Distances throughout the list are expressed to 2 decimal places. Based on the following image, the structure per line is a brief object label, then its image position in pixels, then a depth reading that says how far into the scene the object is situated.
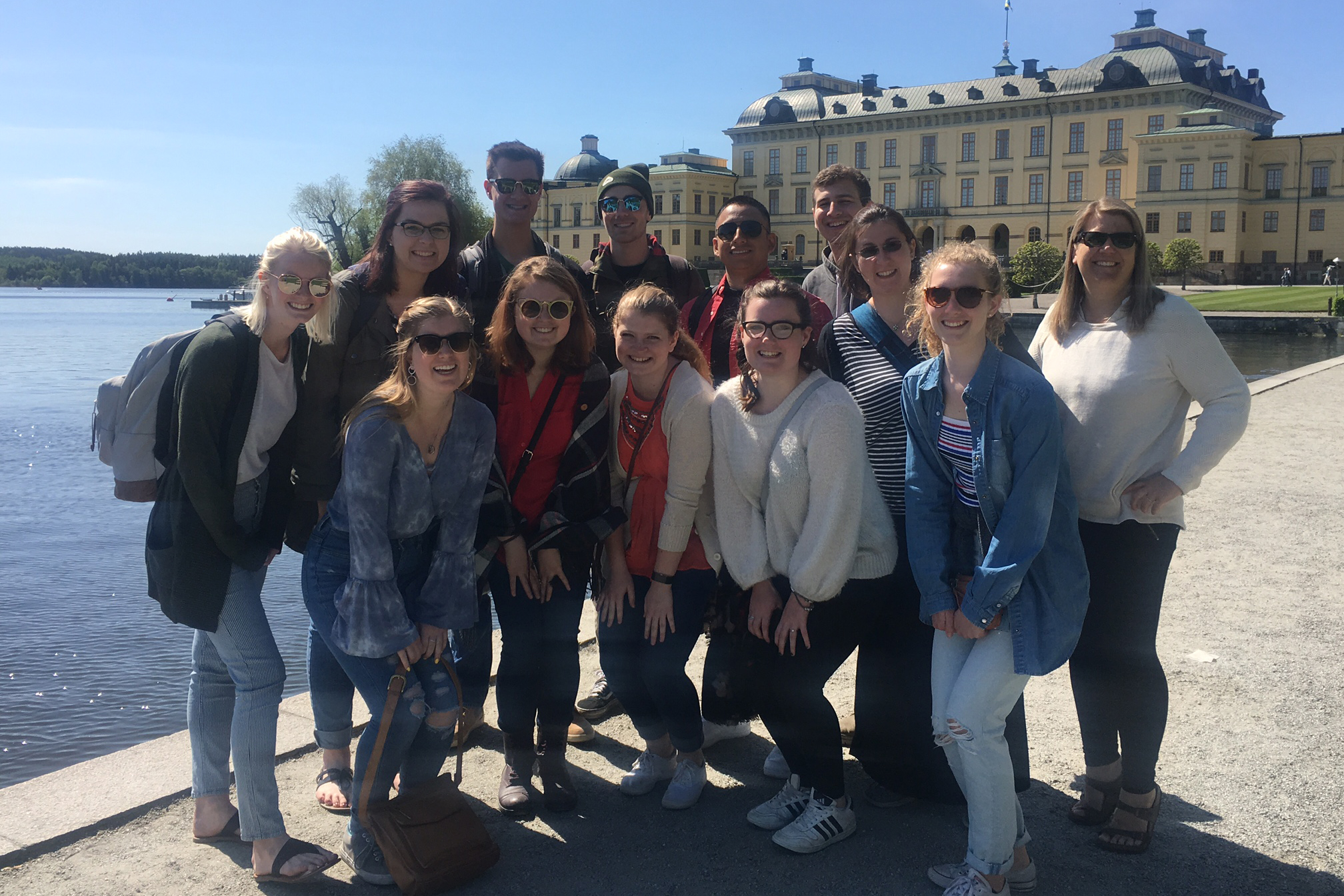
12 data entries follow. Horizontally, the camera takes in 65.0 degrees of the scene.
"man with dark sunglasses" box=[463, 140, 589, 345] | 4.62
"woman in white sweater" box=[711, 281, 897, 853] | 3.24
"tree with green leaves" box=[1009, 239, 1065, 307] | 50.62
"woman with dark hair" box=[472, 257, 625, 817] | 3.55
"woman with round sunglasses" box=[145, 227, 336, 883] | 3.01
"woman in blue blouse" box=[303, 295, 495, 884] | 3.07
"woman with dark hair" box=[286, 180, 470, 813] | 3.51
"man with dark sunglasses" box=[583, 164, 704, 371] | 4.60
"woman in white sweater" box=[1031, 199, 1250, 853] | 3.22
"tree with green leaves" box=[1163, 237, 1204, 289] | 53.00
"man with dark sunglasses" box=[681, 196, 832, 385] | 4.23
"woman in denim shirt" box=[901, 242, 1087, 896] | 2.90
